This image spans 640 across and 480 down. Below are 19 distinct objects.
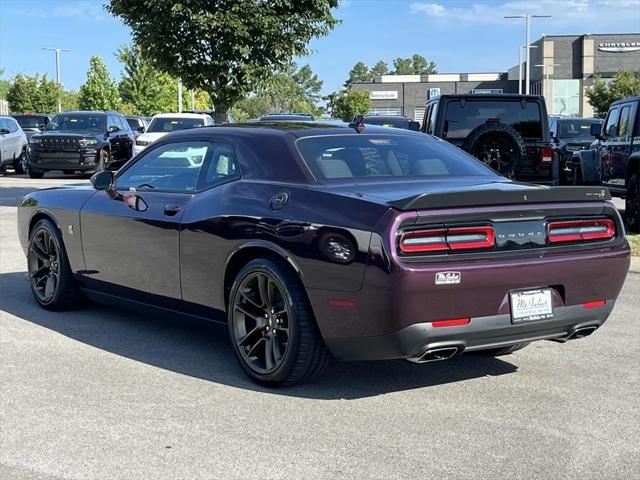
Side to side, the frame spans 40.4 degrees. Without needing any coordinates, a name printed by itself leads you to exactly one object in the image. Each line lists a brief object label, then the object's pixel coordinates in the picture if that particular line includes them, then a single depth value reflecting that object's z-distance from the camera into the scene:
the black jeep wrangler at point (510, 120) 12.31
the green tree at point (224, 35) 15.40
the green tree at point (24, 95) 62.66
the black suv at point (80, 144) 22.56
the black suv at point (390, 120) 19.44
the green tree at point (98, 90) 55.84
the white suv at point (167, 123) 21.73
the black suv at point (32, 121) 30.27
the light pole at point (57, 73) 61.41
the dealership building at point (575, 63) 73.19
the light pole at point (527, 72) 52.89
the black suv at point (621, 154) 12.43
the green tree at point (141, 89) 58.47
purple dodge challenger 4.43
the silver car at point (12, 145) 24.38
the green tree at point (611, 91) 52.78
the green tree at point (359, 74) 183.88
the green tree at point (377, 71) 198.12
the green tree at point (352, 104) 82.50
